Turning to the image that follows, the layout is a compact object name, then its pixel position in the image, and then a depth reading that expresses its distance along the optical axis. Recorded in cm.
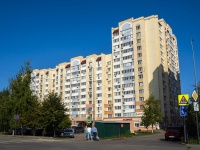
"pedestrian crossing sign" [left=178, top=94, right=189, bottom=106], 1573
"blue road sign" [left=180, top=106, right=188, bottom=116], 1552
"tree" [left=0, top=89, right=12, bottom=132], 3461
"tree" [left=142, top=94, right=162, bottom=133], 3889
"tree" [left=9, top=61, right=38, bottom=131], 3389
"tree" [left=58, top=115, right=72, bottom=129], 2532
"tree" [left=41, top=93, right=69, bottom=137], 2487
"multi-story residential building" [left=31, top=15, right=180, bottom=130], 5865
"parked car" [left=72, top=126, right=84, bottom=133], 4484
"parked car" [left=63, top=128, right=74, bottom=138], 2818
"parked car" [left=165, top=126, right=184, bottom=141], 2034
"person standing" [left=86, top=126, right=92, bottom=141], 2161
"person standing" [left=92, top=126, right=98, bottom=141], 2133
